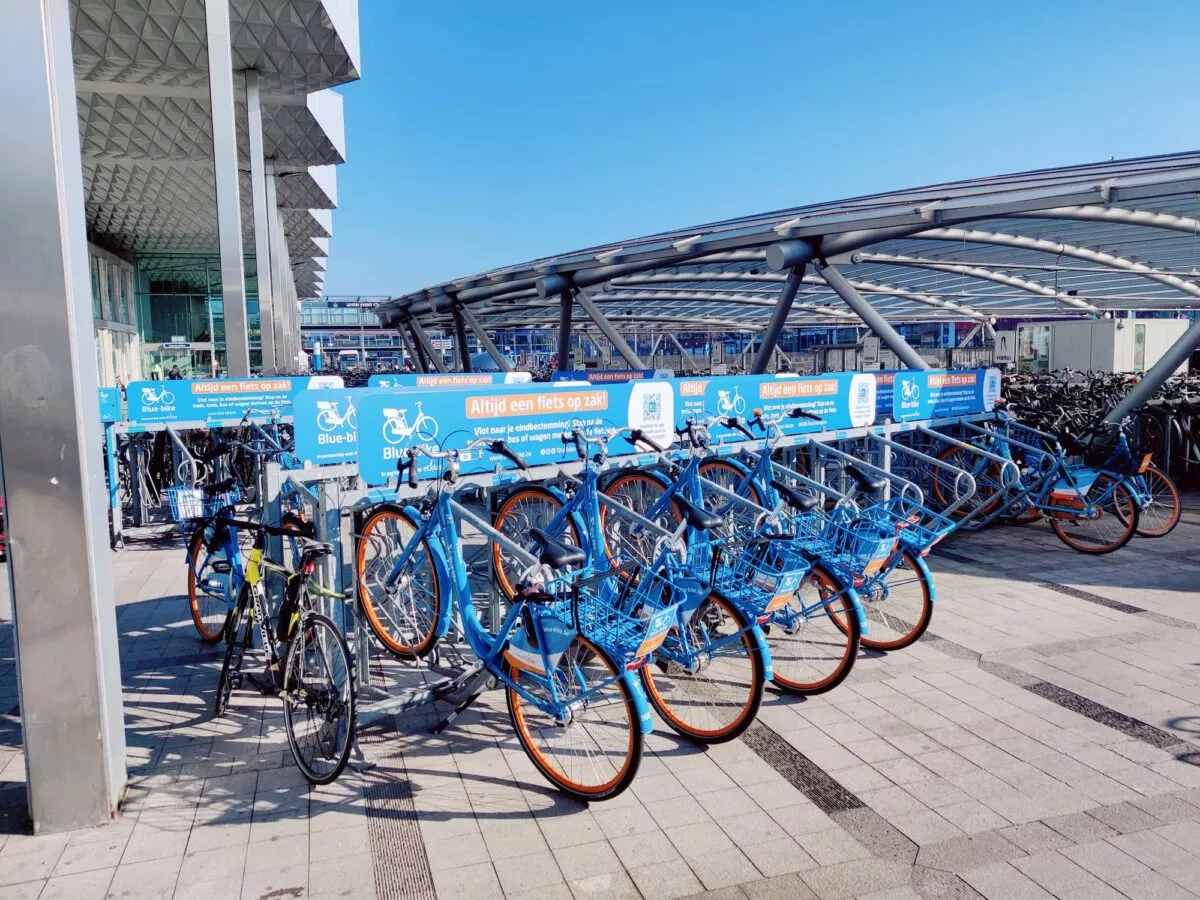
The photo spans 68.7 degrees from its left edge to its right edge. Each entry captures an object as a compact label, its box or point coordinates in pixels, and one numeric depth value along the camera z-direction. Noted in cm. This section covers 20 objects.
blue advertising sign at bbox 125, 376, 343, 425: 873
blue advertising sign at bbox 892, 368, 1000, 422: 773
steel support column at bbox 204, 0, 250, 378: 1349
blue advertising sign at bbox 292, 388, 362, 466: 436
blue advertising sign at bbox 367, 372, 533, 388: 888
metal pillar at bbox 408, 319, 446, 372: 2583
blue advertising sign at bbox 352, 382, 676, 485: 434
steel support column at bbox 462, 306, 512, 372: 2077
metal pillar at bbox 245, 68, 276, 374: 1736
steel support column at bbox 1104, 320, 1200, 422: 932
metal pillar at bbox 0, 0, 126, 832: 312
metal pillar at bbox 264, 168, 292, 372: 2416
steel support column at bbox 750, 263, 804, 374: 1199
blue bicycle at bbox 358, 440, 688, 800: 334
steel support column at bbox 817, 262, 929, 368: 1148
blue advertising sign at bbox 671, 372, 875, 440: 653
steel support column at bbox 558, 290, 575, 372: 1650
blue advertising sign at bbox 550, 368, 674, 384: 1077
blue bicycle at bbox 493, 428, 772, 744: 384
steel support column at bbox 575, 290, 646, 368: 1588
